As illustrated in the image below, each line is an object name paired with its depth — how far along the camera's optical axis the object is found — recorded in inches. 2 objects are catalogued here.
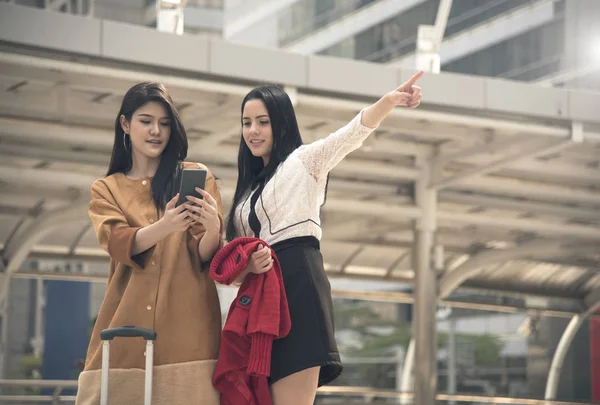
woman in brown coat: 226.0
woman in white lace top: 226.2
